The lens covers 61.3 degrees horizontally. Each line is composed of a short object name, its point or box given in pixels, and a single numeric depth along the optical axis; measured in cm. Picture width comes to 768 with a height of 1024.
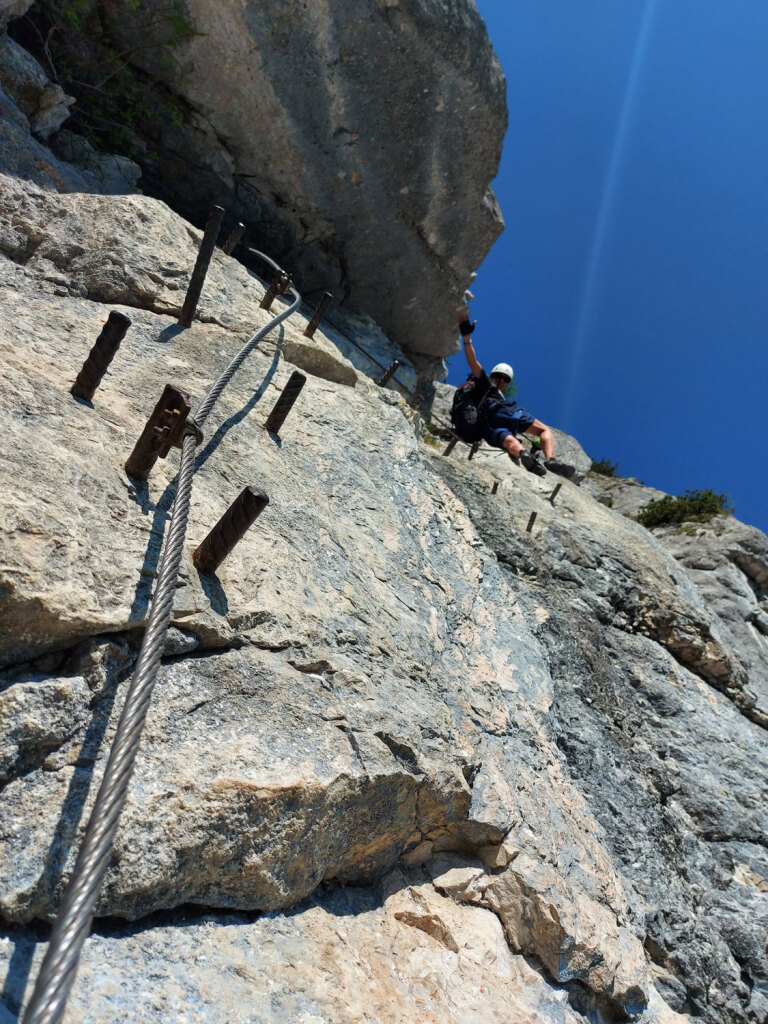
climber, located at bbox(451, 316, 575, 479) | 1105
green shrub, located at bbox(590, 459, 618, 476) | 2134
